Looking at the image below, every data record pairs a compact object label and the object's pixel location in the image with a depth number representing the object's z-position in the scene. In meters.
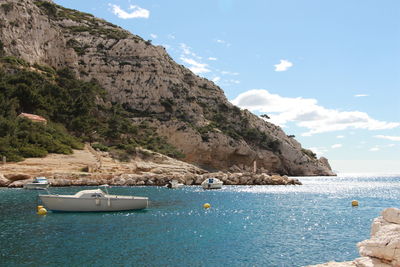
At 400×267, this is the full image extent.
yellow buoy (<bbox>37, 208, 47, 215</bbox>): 35.88
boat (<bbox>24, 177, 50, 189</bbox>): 59.09
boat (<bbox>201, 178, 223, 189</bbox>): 72.44
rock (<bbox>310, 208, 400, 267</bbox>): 11.25
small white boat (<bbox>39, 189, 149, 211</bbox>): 37.34
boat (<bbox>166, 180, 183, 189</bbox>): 70.50
